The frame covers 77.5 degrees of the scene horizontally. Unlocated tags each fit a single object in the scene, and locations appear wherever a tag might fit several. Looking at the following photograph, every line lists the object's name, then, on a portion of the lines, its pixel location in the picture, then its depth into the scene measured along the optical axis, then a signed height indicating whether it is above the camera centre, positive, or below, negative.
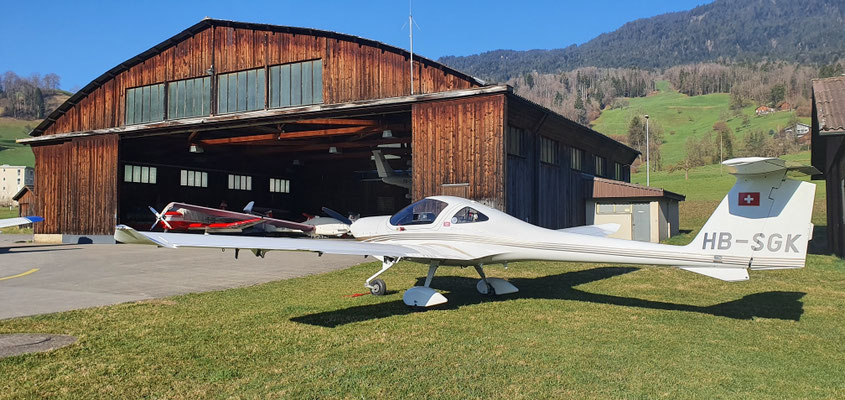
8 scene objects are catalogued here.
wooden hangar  19.44 +3.72
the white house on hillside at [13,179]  105.44 +5.05
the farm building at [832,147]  13.85 +2.19
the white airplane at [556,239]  7.34 -0.54
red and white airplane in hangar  29.72 -0.96
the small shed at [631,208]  27.11 +0.00
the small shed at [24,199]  42.72 +0.35
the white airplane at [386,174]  30.25 +1.86
